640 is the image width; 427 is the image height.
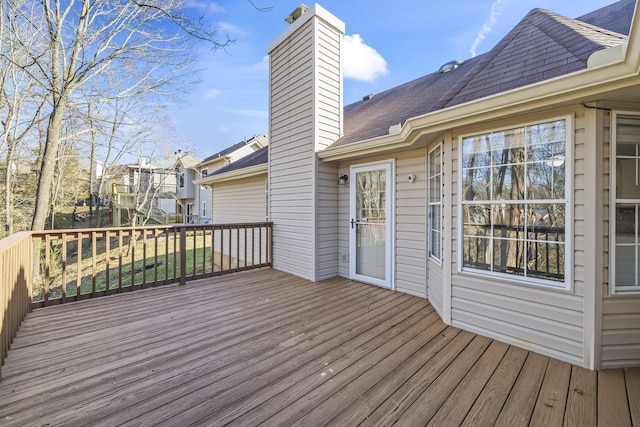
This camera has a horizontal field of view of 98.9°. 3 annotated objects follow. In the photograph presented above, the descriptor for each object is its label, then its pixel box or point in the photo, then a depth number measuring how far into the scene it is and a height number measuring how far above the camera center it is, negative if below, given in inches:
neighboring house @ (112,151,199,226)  632.4 +52.8
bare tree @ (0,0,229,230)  238.1 +152.0
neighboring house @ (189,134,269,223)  661.3 +118.6
